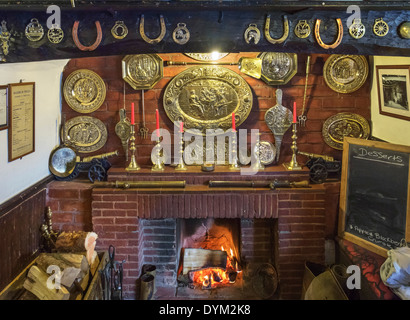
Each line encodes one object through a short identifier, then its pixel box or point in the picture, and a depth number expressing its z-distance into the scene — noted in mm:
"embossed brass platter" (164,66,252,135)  4066
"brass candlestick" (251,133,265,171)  3995
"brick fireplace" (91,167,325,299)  3811
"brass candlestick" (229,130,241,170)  4020
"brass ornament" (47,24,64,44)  2779
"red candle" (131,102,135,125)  3947
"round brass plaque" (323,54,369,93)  4035
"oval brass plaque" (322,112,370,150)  4109
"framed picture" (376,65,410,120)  3383
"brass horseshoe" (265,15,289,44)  2887
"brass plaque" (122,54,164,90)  4059
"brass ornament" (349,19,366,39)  2875
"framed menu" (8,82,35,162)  3240
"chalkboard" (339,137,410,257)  3355
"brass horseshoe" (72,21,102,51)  2783
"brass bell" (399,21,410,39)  2830
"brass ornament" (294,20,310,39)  2912
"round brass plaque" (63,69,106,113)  4105
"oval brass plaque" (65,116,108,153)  4164
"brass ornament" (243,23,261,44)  2898
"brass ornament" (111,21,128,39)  2846
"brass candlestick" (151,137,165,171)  3988
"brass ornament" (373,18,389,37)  2859
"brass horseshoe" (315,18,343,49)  2879
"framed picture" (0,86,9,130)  3072
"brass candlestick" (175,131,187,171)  3980
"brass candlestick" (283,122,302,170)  3968
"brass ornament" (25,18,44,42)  2752
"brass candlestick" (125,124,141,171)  3988
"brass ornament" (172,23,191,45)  2867
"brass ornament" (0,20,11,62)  2680
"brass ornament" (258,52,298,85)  4035
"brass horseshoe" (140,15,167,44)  2848
